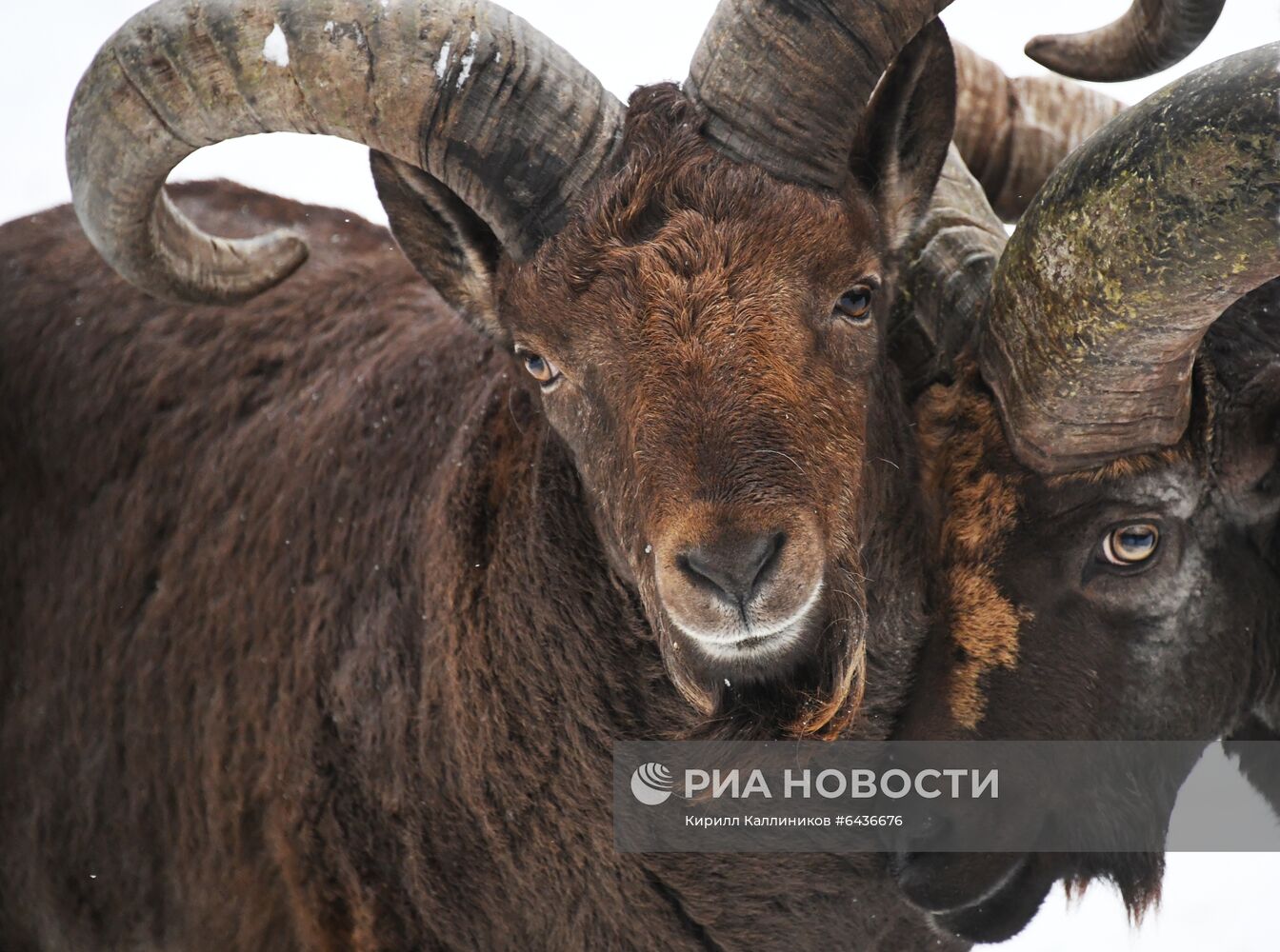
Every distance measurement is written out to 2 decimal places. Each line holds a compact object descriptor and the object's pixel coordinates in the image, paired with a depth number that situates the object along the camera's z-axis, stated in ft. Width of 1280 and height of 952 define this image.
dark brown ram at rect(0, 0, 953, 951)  12.22
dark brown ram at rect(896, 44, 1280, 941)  12.80
